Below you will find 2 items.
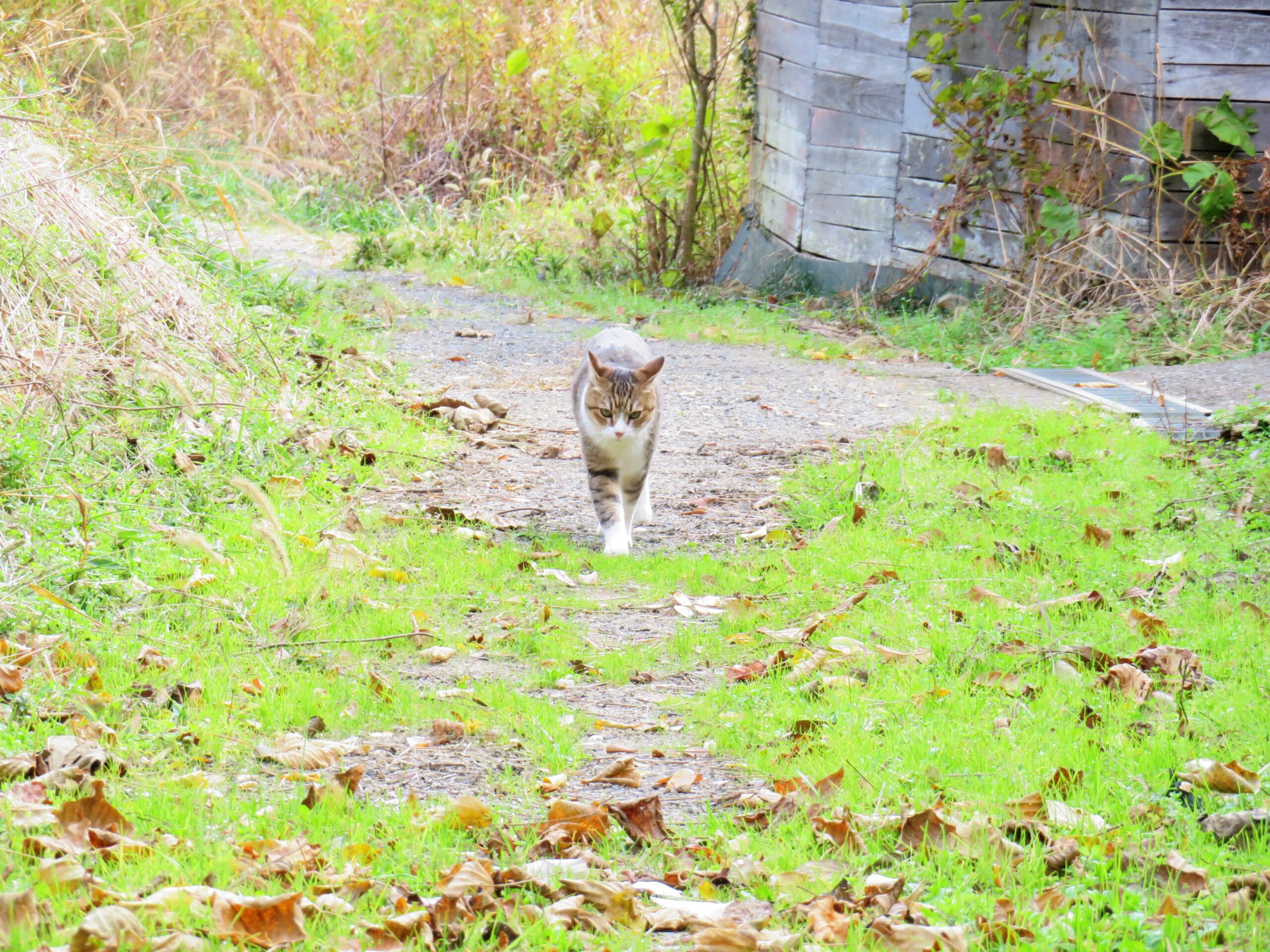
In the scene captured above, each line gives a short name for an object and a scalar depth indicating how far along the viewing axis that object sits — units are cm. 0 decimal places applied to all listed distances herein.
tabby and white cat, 1158
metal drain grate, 1354
